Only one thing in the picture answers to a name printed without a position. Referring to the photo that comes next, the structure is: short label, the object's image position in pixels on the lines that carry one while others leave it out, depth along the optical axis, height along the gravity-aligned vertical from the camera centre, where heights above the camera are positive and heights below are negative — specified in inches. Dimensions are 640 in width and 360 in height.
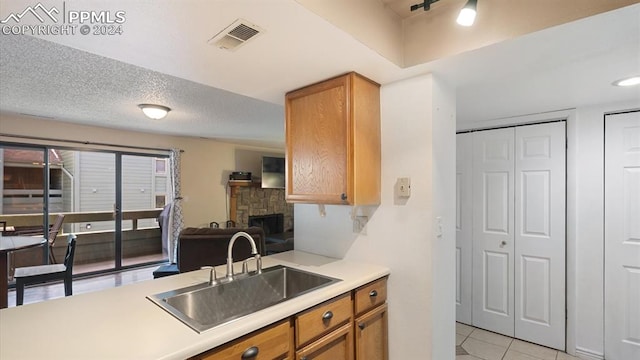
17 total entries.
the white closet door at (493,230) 110.7 -19.7
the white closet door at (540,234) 101.4 -19.6
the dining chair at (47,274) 117.3 -37.6
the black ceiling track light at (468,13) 44.5 +24.5
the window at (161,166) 224.4 +9.5
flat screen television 247.9 +5.6
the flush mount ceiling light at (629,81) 72.4 +23.6
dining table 107.4 -27.9
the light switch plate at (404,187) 71.9 -2.1
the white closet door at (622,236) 90.0 -18.0
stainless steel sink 55.1 -24.5
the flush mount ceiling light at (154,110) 131.6 +30.6
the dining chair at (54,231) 169.8 -28.8
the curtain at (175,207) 207.6 -19.3
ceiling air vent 47.4 +24.0
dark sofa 129.2 -29.1
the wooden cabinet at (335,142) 68.7 +9.0
